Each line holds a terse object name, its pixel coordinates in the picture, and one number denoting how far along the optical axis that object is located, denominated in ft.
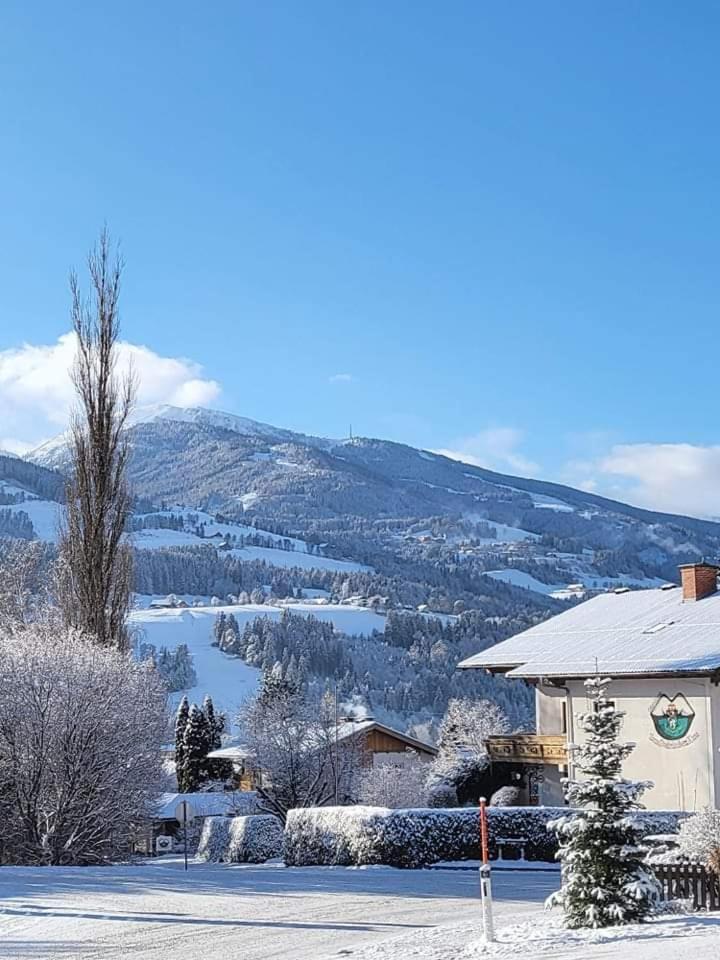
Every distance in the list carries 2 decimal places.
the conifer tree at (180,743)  215.31
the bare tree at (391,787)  145.69
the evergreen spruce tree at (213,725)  220.43
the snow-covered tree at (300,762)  150.30
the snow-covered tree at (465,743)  122.83
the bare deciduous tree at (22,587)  131.85
